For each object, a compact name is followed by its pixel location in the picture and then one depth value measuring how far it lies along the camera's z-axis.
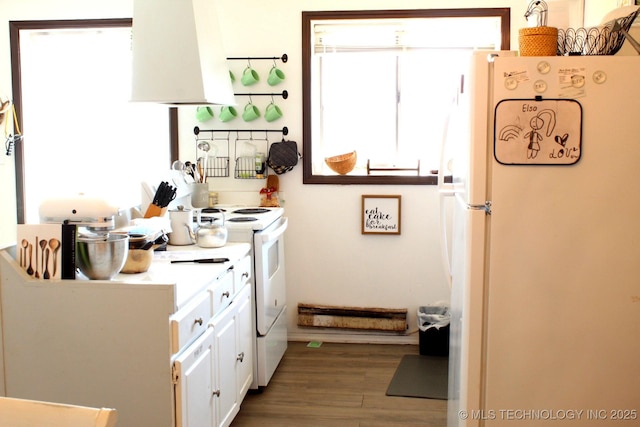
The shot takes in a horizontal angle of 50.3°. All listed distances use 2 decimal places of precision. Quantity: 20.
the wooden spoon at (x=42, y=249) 2.49
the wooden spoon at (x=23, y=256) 2.53
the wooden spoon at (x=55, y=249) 2.48
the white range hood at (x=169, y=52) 3.54
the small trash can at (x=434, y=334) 4.31
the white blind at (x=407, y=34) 4.46
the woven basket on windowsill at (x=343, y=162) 4.52
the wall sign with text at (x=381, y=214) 4.53
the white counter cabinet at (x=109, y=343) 2.42
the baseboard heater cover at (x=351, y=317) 4.58
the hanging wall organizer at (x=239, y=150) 4.57
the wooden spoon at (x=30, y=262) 2.52
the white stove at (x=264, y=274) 3.70
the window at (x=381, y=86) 4.47
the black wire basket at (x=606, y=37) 2.34
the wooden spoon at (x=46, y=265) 2.50
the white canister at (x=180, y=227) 3.45
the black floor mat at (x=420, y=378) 3.79
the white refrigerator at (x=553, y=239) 2.28
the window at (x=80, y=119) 4.68
